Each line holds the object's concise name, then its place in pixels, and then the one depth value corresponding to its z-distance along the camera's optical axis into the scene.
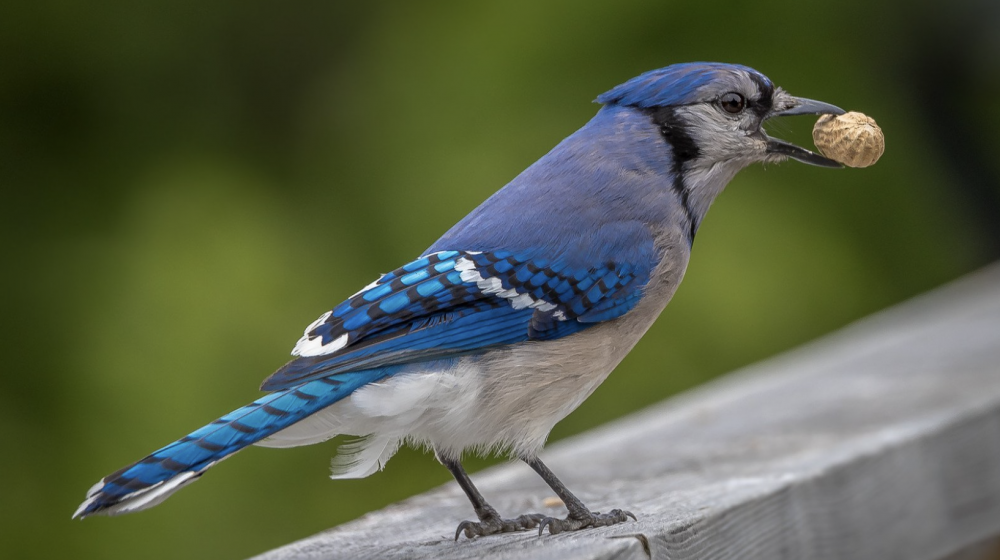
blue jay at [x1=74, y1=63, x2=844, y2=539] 3.83
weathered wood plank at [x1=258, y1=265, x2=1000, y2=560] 3.82
